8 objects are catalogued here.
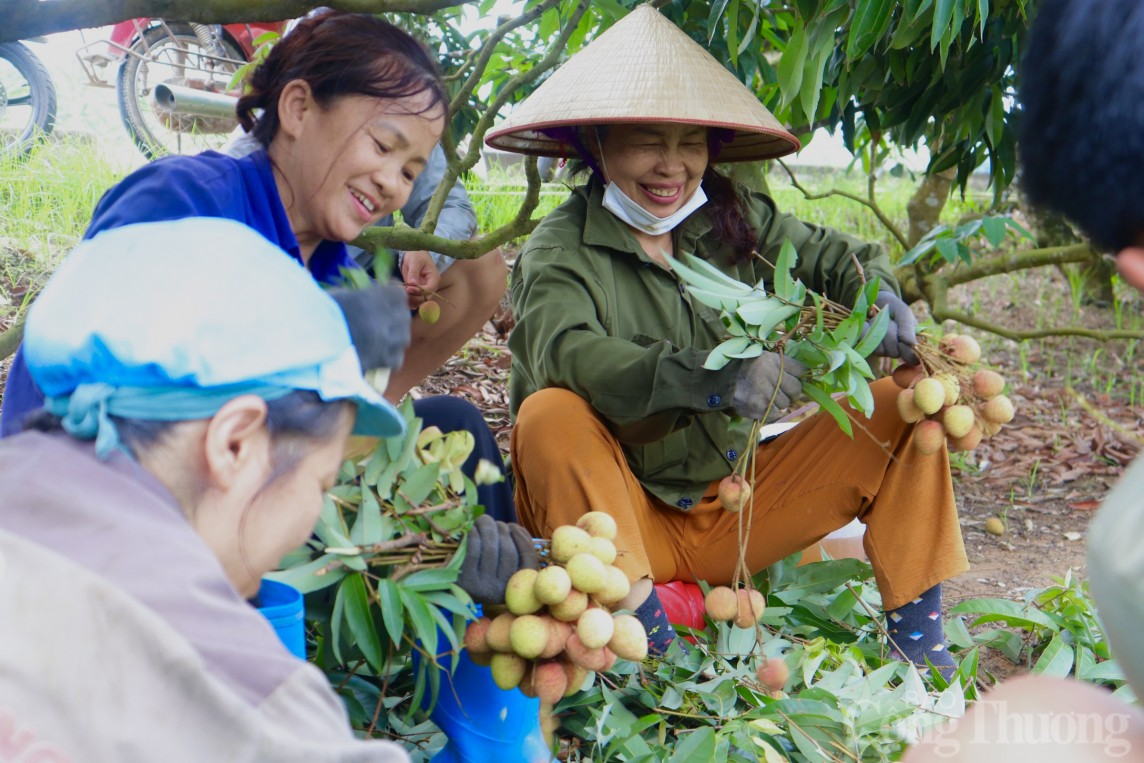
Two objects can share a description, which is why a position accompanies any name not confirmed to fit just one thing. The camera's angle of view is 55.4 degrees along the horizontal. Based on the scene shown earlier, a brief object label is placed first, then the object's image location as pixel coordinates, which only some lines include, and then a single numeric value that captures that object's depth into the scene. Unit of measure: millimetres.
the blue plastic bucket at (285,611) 1410
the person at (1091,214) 858
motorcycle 4684
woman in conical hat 2146
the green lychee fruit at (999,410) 2160
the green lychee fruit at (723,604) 2080
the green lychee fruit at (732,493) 2168
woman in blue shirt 1817
